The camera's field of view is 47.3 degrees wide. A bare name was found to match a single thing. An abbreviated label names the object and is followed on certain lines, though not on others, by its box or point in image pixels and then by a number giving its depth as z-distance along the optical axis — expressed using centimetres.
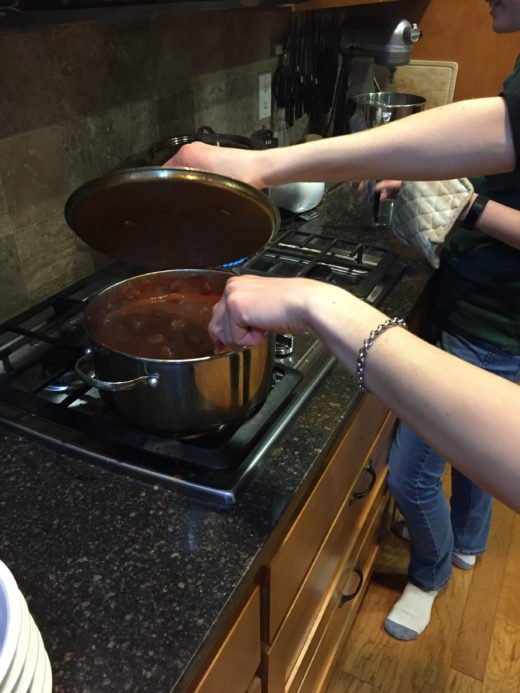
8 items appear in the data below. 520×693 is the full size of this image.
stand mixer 176
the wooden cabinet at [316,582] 72
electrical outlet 161
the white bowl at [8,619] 38
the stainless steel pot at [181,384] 70
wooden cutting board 198
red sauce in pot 81
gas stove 73
